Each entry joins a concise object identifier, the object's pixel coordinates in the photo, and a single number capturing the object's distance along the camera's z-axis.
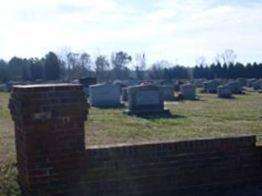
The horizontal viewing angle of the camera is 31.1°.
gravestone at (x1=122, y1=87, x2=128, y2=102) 32.98
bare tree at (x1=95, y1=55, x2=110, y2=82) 102.70
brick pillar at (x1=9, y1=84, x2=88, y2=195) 5.04
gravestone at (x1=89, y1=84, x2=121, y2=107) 27.84
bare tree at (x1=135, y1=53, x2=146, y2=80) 109.47
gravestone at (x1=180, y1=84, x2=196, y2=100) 36.19
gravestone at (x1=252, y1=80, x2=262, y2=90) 56.24
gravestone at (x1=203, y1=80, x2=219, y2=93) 47.90
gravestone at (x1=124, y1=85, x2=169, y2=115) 23.05
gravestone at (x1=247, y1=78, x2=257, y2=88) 62.33
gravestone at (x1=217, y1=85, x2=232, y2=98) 38.56
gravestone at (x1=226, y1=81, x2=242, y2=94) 45.53
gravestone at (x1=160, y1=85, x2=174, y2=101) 34.22
